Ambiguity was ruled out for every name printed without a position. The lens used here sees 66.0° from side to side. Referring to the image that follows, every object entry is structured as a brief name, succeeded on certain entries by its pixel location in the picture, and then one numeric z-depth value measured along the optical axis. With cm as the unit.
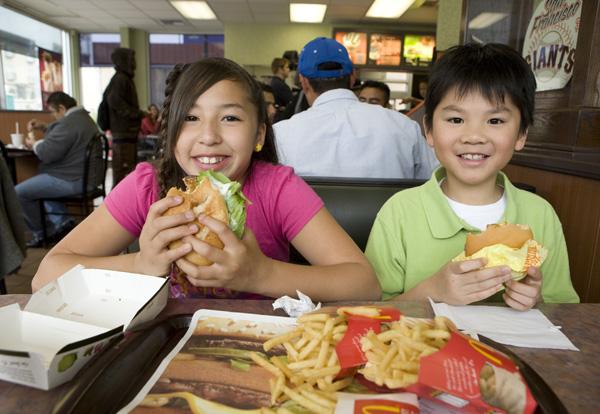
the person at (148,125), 956
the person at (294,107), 373
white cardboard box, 58
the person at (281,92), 500
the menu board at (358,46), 916
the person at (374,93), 452
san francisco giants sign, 204
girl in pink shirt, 86
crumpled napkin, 82
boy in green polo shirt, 127
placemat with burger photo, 53
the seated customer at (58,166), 423
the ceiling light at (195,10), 868
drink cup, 455
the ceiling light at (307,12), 842
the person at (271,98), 439
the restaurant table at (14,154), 419
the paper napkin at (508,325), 77
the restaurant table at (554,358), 57
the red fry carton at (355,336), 60
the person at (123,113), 571
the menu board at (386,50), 918
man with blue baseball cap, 221
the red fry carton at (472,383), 52
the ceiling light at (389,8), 786
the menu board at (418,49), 925
